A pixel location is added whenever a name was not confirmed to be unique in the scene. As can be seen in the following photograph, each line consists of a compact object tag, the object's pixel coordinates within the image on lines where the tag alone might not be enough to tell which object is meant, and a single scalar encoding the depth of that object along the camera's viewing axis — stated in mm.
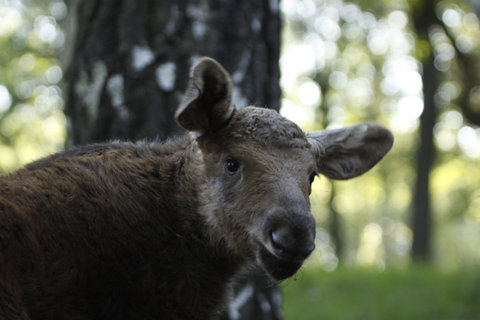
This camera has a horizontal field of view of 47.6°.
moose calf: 2684
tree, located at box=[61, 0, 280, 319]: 4469
